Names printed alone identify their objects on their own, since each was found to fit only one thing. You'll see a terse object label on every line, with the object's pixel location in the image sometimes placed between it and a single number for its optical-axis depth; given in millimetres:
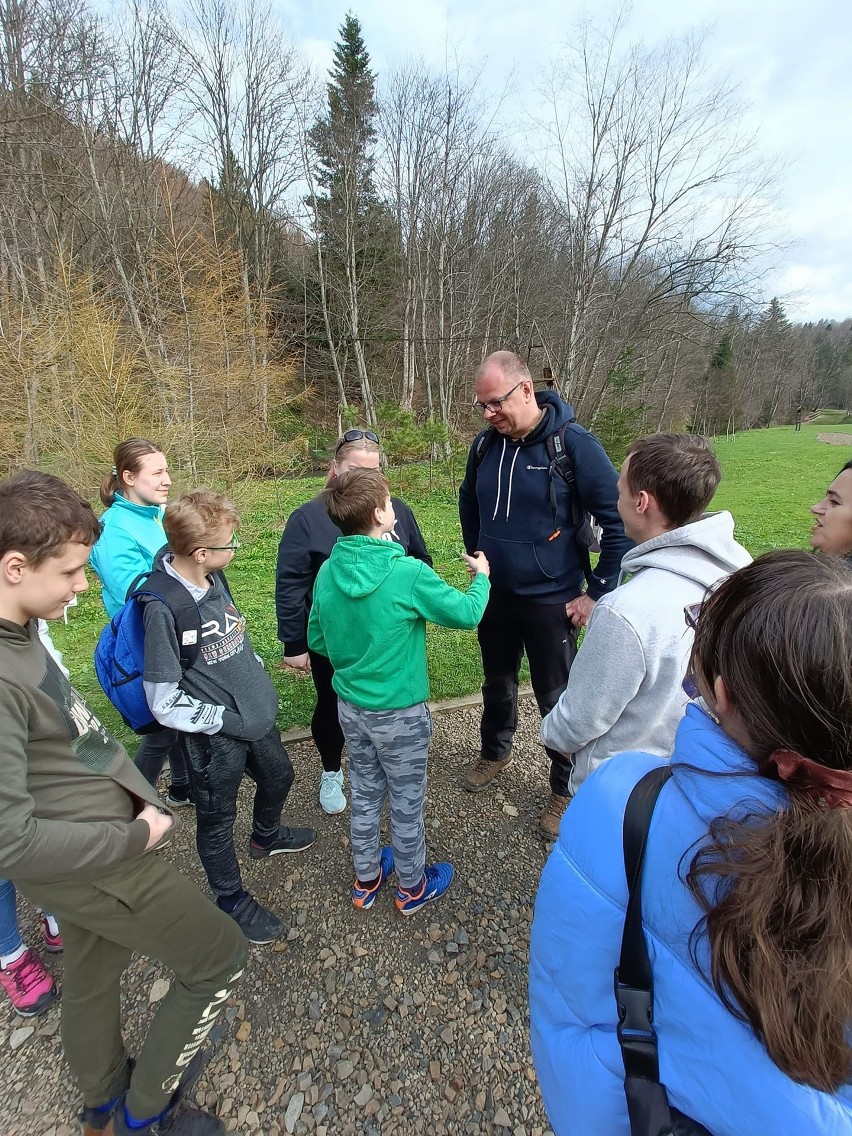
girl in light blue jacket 2875
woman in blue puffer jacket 698
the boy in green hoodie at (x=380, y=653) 2006
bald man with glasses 2707
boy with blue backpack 1964
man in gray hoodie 1696
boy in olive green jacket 1260
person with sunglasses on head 2791
